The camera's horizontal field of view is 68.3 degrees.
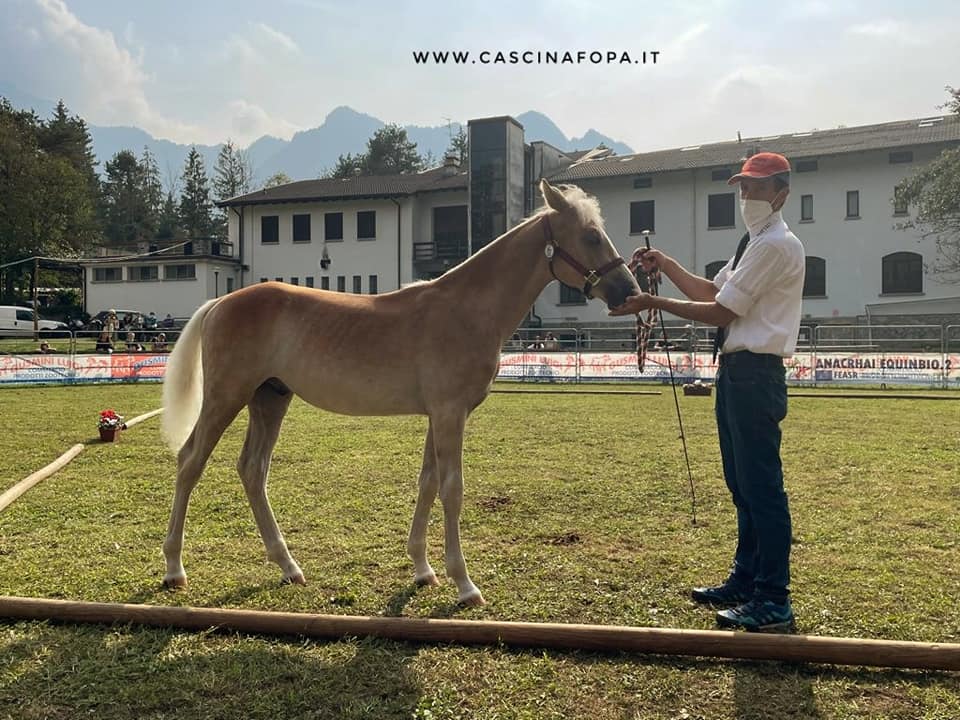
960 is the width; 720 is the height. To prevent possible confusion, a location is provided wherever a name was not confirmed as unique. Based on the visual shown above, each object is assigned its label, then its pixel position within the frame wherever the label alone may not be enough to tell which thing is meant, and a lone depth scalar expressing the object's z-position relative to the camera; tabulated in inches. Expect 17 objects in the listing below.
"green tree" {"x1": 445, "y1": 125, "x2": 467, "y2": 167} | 2933.1
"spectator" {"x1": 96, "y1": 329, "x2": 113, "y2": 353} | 1013.3
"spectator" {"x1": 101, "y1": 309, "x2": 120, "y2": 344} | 995.8
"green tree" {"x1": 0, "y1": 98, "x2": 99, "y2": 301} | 2017.7
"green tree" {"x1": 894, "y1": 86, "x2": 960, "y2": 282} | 1328.7
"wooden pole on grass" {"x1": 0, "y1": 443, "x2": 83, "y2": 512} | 254.9
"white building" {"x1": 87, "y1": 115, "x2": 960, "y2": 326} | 1477.6
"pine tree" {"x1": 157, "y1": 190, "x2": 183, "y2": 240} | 2938.0
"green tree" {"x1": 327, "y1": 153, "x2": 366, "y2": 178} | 2844.5
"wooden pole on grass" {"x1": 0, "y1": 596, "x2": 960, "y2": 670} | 132.8
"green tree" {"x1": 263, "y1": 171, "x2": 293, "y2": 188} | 2939.5
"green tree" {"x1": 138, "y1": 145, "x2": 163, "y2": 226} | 3272.9
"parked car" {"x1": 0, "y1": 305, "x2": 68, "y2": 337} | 1676.9
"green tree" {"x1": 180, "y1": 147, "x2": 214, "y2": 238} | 3122.5
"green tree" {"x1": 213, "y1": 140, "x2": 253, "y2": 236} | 3257.9
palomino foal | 175.9
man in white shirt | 154.6
